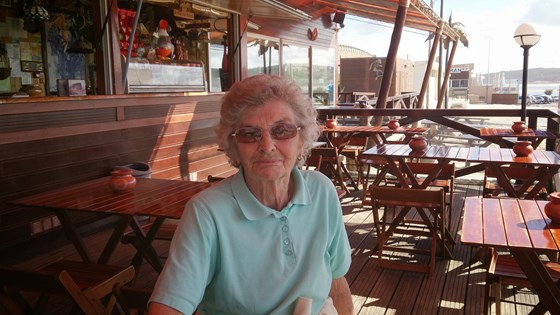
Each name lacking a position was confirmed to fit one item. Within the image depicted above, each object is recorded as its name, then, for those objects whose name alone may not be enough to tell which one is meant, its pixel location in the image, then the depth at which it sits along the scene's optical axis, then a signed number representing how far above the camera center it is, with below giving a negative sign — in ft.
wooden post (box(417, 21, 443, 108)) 40.98 +2.65
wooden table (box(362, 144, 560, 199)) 11.80 -1.65
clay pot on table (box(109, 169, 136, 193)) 8.72 -1.53
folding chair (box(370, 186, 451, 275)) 10.04 -2.73
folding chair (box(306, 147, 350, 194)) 16.15 -2.38
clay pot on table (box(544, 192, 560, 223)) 6.66 -1.61
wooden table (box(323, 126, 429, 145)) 19.33 -1.49
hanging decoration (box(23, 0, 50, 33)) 16.98 +2.86
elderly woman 3.94 -1.16
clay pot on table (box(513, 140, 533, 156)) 12.34 -1.43
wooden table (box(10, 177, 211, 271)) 7.54 -1.74
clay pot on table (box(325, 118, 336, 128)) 20.67 -1.25
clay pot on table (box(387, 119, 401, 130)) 19.70 -1.27
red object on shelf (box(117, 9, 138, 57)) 17.67 +2.62
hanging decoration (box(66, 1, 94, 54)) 16.33 +2.51
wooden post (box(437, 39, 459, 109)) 54.75 +2.40
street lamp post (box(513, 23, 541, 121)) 18.28 +1.93
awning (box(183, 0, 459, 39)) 18.06 +5.49
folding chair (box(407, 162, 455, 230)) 13.96 -2.30
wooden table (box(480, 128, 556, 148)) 16.20 -1.48
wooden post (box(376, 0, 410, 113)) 25.75 +1.99
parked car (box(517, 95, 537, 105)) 124.10 -2.18
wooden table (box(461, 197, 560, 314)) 6.03 -1.84
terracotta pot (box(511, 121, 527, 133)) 16.56 -1.19
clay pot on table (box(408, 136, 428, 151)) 13.58 -1.42
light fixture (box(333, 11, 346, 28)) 34.04 +5.33
